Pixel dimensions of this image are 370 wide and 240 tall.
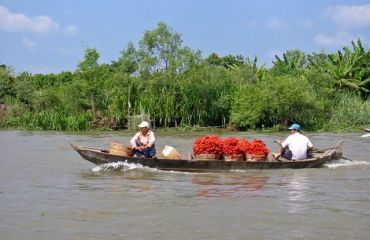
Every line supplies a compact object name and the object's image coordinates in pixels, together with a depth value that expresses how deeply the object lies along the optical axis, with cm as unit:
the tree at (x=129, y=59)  3594
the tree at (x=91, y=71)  3619
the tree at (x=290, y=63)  3944
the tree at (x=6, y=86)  4109
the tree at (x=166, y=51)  3556
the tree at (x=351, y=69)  3659
